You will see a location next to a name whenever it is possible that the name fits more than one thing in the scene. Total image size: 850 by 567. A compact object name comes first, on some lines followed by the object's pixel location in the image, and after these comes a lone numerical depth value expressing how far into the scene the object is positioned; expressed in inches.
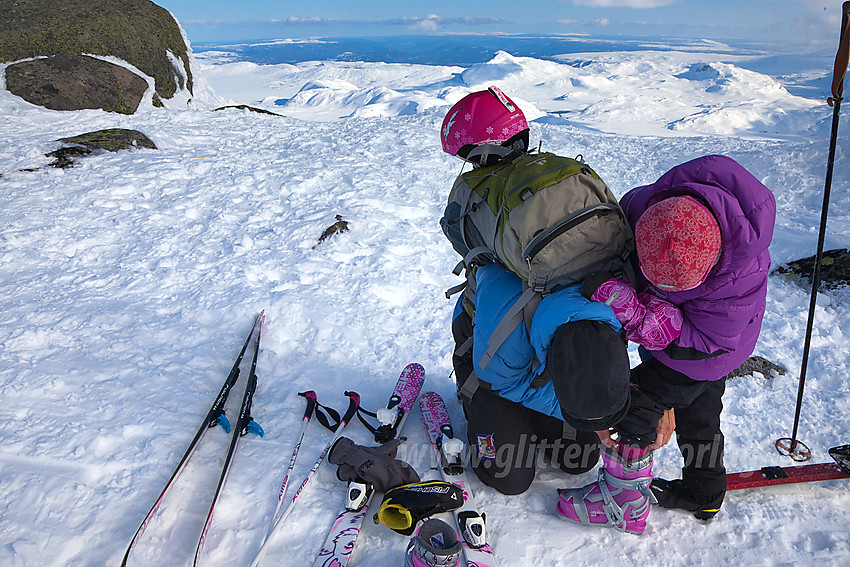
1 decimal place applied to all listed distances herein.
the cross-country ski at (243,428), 89.9
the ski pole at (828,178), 79.8
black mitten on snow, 97.5
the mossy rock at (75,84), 407.5
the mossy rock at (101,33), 440.5
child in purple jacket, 61.1
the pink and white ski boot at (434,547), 74.0
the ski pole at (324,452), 84.8
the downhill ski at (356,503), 85.0
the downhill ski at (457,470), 85.7
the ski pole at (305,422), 97.0
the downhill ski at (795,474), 97.4
